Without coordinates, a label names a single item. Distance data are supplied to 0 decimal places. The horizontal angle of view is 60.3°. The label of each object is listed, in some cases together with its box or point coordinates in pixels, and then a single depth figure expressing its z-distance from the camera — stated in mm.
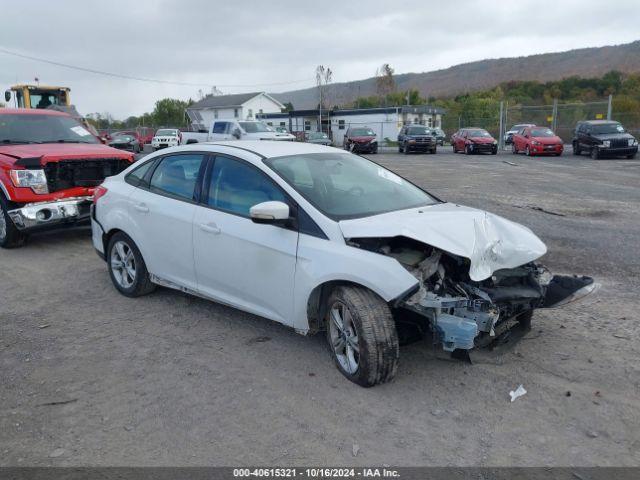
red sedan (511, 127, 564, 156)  26844
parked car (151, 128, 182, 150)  34281
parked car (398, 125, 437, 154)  31766
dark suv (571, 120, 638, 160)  23828
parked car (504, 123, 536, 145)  35688
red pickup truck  7418
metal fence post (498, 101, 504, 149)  33566
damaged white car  3627
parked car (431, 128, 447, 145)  43750
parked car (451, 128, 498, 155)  29797
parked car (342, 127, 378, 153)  33062
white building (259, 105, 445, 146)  50781
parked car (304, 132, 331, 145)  35012
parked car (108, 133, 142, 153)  30281
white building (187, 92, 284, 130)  69188
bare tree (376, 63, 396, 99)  78562
